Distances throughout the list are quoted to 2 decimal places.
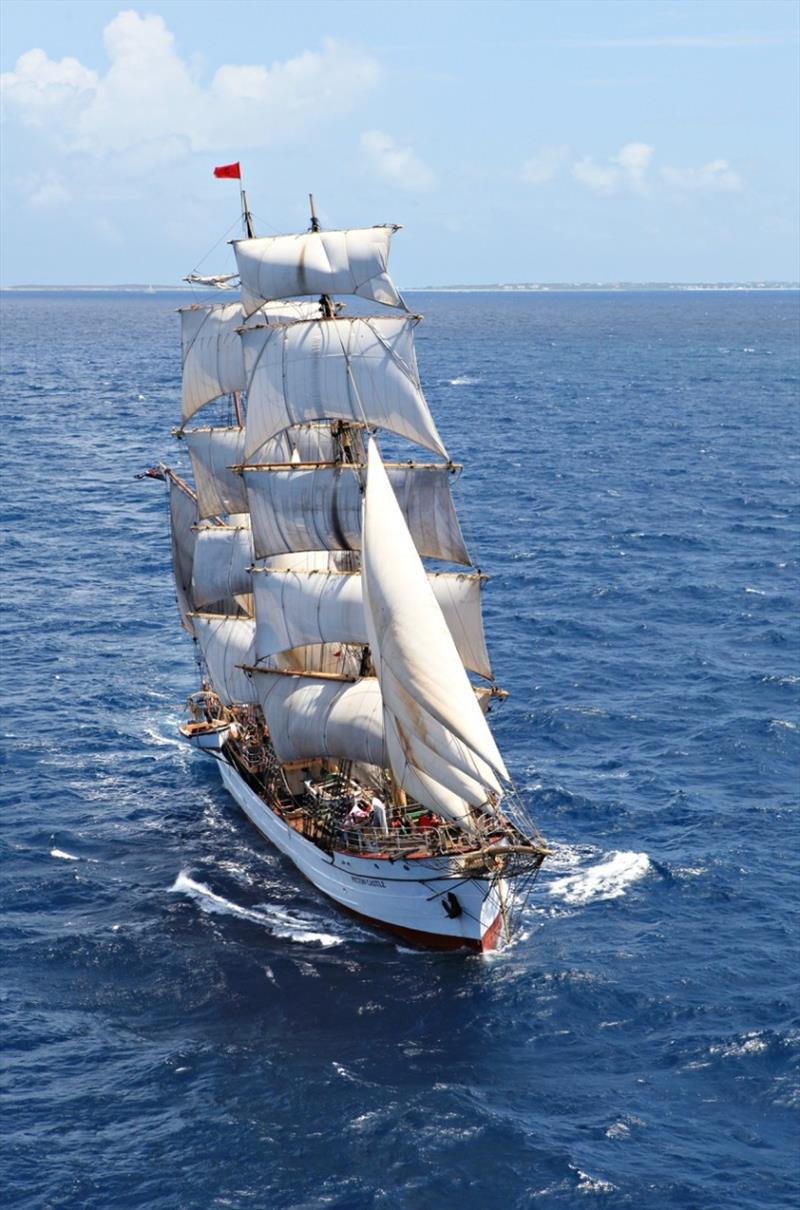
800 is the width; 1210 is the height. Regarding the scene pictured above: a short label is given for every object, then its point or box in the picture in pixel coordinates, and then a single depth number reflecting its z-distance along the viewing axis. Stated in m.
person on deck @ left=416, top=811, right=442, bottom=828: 49.75
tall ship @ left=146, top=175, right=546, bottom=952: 46.84
